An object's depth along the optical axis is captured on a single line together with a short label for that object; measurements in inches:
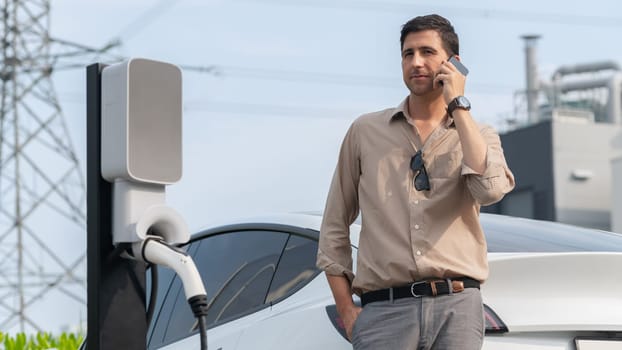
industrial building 3376.0
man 271.1
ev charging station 262.7
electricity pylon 1689.2
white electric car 289.0
